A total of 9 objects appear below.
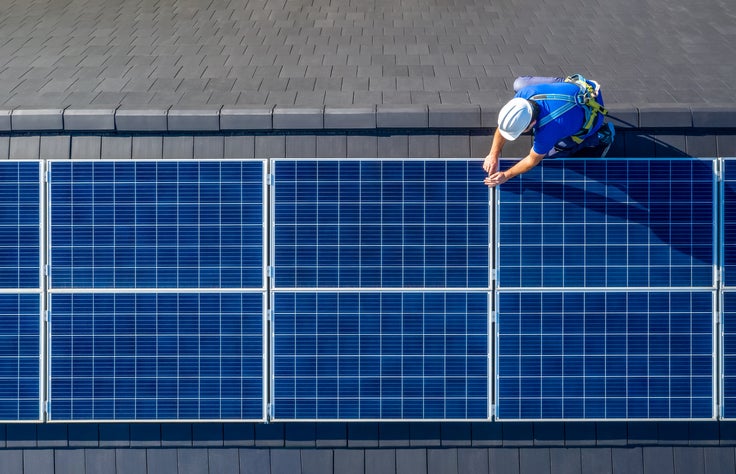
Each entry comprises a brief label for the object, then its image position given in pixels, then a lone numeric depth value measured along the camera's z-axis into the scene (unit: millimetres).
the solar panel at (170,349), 7805
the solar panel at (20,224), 7793
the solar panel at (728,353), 7758
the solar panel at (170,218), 7766
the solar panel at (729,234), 7742
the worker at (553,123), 7070
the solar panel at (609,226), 7738
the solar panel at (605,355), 7758
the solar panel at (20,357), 7824
